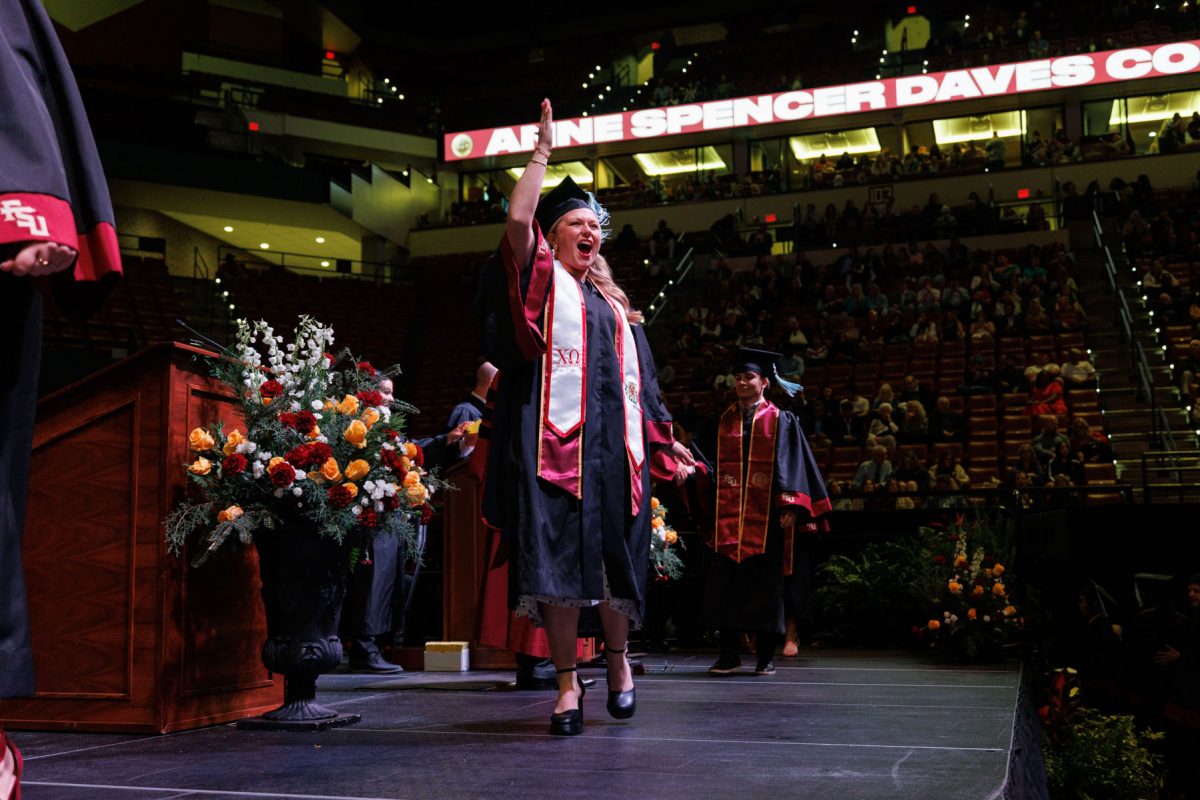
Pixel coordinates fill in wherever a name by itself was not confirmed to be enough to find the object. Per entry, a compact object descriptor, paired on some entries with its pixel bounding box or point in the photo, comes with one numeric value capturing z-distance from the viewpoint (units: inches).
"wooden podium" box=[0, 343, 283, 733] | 143.1
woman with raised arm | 138.5
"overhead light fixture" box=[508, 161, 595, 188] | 1049.5
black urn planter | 148.0
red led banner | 853.8
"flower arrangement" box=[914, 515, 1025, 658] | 278.7
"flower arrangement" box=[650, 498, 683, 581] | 246.8
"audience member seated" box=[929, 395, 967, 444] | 498.3
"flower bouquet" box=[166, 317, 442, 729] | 145.5
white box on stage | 255.0
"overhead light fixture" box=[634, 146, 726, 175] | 1003.9
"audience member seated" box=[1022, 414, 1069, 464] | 448.5
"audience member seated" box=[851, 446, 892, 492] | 463.8
